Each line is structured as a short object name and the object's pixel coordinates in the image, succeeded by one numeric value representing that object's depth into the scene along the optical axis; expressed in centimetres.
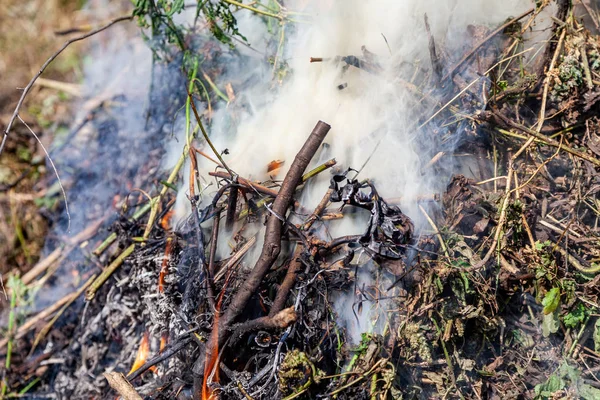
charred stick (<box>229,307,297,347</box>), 257
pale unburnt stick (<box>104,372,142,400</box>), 261
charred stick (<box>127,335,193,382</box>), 264
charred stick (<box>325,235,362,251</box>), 263
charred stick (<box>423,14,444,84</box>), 272
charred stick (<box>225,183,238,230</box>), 268
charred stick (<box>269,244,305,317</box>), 262
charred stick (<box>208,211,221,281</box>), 265
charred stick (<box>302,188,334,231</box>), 267
